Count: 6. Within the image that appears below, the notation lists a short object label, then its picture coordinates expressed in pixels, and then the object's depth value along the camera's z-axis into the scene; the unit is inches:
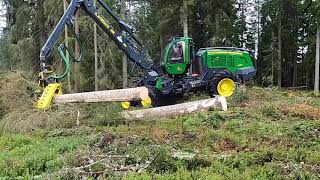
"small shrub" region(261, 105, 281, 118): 462.8
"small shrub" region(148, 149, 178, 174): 265.5
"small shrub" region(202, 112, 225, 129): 413.4
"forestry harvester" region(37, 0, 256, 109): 573.0
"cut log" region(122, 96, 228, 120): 473.4
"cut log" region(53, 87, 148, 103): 463.8
